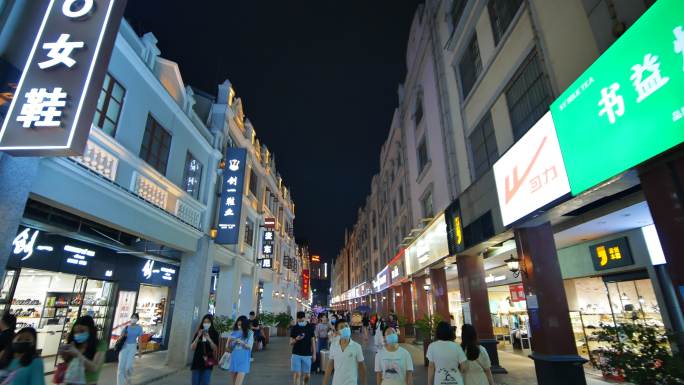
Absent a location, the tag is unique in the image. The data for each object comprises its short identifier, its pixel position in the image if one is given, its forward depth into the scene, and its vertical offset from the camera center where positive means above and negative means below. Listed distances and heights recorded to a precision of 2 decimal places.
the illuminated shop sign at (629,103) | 4.54 +3.08
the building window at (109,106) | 9.45 +5.68
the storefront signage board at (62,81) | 6.01 +4.21
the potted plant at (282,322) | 27.37 -0.85
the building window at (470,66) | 13.42 +9.56
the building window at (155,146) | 11.41 +5.60
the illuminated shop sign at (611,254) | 10.68 +1.71
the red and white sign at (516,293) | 18.10 +0.83
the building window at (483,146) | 11.89 +5.76
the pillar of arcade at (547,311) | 7.86 -0.05
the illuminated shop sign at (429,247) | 14.72 +3.02
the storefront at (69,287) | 9.96 +0.87
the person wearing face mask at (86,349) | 4.20 -0.45
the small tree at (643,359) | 4.59 -0.70
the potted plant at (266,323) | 21.64 -0.75
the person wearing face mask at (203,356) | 7.16 -0.91
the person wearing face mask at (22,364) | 3.70 -0.54
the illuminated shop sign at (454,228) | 12.63 +3.03
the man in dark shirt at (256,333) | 14.48 -1.05
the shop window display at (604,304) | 10.18 +0.14
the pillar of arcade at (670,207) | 4.71 +1.40
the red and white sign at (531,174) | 7.21 +3.11
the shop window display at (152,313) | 15.81 -0.07
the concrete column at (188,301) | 12.83 +0.41
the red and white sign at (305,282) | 58.90 +4.91
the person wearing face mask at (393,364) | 4.91 -0.76
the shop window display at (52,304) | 10.30 +0.29
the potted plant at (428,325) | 12.53 -0.55
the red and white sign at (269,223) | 25.75 +6.36
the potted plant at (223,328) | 14.41 -0.70
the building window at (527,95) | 9.03 +5.84
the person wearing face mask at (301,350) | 8.35 -0.92
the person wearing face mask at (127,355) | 8.80 -1.08
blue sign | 15.19 +5.11
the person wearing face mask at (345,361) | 5.41 -0.79
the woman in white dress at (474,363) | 4.86 -0.74
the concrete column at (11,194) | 5.99 +2.08
